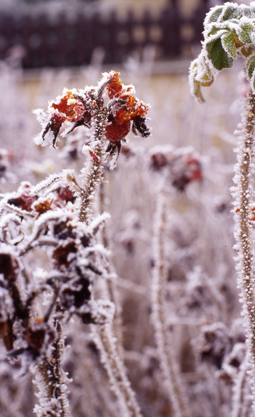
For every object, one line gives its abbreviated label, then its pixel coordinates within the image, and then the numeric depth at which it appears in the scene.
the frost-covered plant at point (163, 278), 0.91
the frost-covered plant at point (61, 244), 0.63
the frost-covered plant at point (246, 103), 0.67
